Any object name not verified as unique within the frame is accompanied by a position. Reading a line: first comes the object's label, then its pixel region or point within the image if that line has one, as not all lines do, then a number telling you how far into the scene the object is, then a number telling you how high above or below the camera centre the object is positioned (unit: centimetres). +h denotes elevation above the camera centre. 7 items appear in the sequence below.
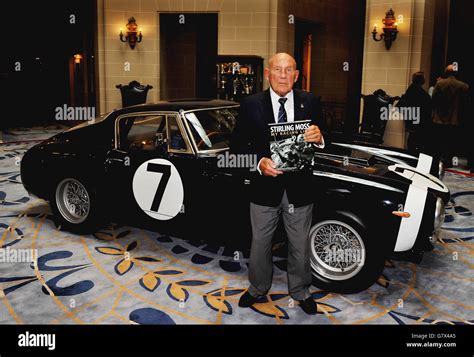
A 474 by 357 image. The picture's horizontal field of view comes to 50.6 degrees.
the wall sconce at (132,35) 1198 +126
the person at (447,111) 843 -29
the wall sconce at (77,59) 1645 +92
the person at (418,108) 838 -23
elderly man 322 -56
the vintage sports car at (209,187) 375 -83
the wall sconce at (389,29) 956 +122
